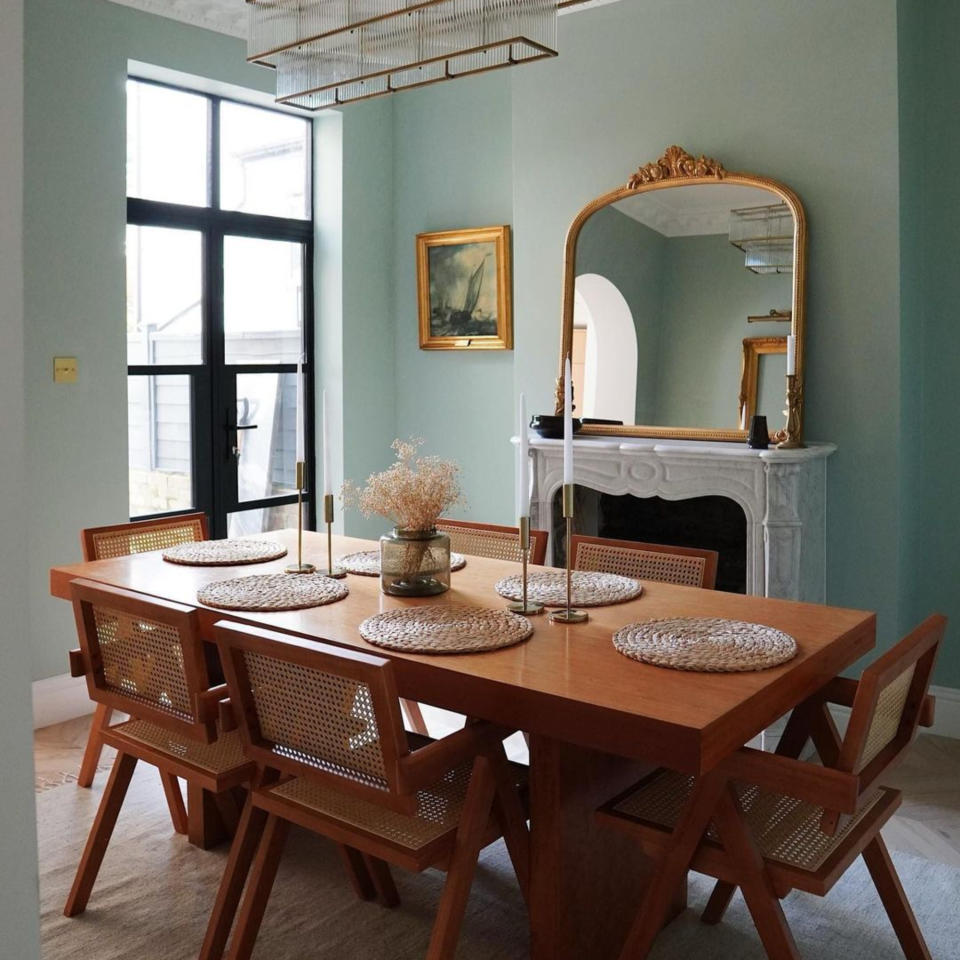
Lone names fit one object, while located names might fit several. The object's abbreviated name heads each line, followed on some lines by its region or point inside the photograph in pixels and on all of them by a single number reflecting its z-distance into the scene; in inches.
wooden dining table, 70.9
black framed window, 180.9
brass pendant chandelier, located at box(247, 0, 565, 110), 97.7
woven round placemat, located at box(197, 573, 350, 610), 101.1
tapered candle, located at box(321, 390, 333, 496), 106.2
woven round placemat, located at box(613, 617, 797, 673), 80.7
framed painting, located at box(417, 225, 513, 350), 197.2
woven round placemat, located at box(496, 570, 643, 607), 103.3
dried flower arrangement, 103.7
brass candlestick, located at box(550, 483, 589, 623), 89.3
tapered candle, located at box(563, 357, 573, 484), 86.4
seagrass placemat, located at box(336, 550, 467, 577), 118.9
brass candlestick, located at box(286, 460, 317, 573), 115.0
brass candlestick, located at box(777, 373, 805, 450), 147.9
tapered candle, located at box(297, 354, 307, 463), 108.3
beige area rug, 95.6
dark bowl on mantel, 169.5
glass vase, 106.0
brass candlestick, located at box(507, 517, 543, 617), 93.0
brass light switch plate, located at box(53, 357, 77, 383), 158.6
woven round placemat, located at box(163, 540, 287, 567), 122.6
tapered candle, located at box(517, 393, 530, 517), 88.7
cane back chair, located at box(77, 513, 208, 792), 131.0
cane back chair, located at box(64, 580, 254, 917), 89.0
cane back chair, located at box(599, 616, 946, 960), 71.2
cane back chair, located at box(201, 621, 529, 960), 73.4
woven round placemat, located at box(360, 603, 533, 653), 86.6
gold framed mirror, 152.5
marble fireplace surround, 145.2
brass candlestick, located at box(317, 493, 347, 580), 109.8
